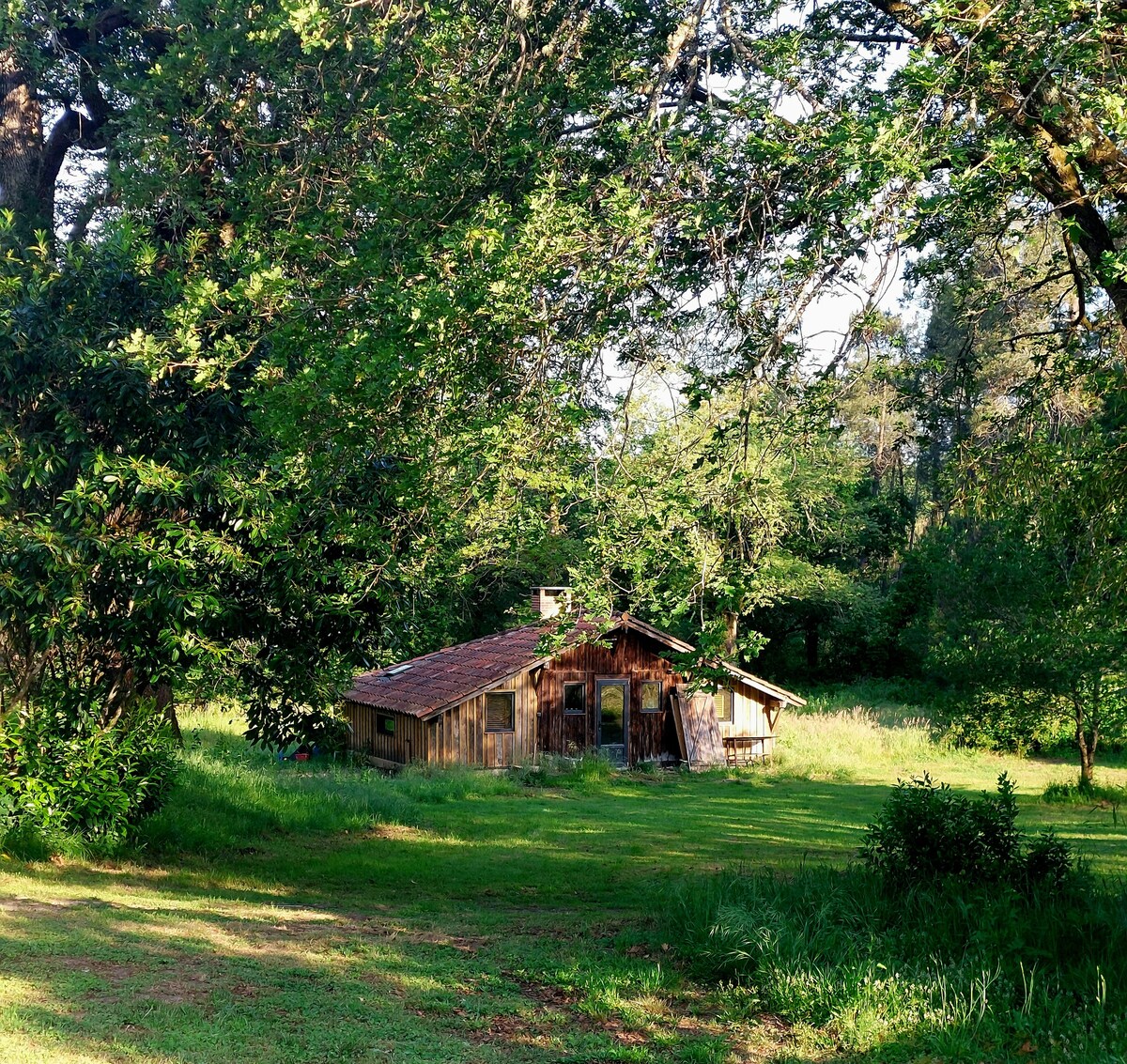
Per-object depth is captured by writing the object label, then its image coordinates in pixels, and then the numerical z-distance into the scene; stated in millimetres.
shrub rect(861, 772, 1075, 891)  9625
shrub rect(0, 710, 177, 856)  12609
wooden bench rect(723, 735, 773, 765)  31625
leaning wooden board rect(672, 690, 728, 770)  30891
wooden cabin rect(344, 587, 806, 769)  28531
